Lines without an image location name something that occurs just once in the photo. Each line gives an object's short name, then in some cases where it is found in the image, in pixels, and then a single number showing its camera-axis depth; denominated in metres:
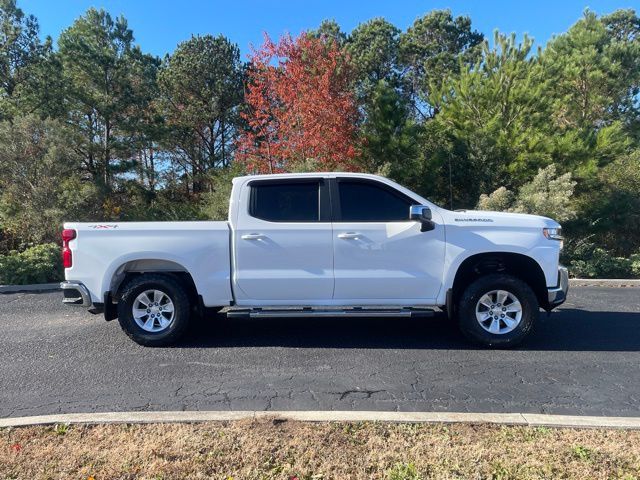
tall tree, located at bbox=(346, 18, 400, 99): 29.50
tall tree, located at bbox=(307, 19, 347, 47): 30.02
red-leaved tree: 13.31
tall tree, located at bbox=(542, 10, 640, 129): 15.90
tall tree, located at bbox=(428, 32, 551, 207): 13.45
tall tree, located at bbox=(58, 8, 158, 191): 19.02
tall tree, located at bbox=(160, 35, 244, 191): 23.17
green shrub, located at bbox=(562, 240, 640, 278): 10.29
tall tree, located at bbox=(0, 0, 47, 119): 19.45
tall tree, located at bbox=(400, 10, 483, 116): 30.72
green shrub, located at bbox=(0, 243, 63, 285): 9.48
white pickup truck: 5.25
